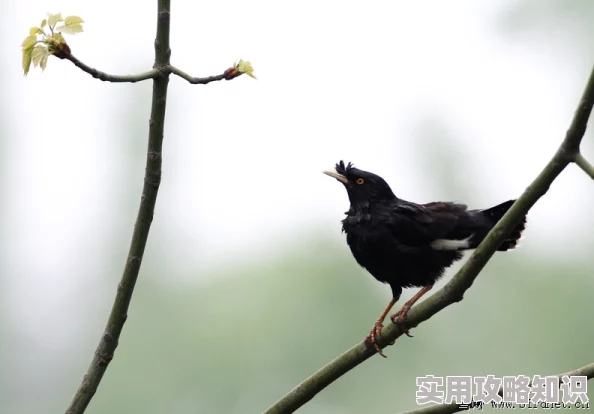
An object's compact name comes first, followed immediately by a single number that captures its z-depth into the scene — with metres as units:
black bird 10.21
